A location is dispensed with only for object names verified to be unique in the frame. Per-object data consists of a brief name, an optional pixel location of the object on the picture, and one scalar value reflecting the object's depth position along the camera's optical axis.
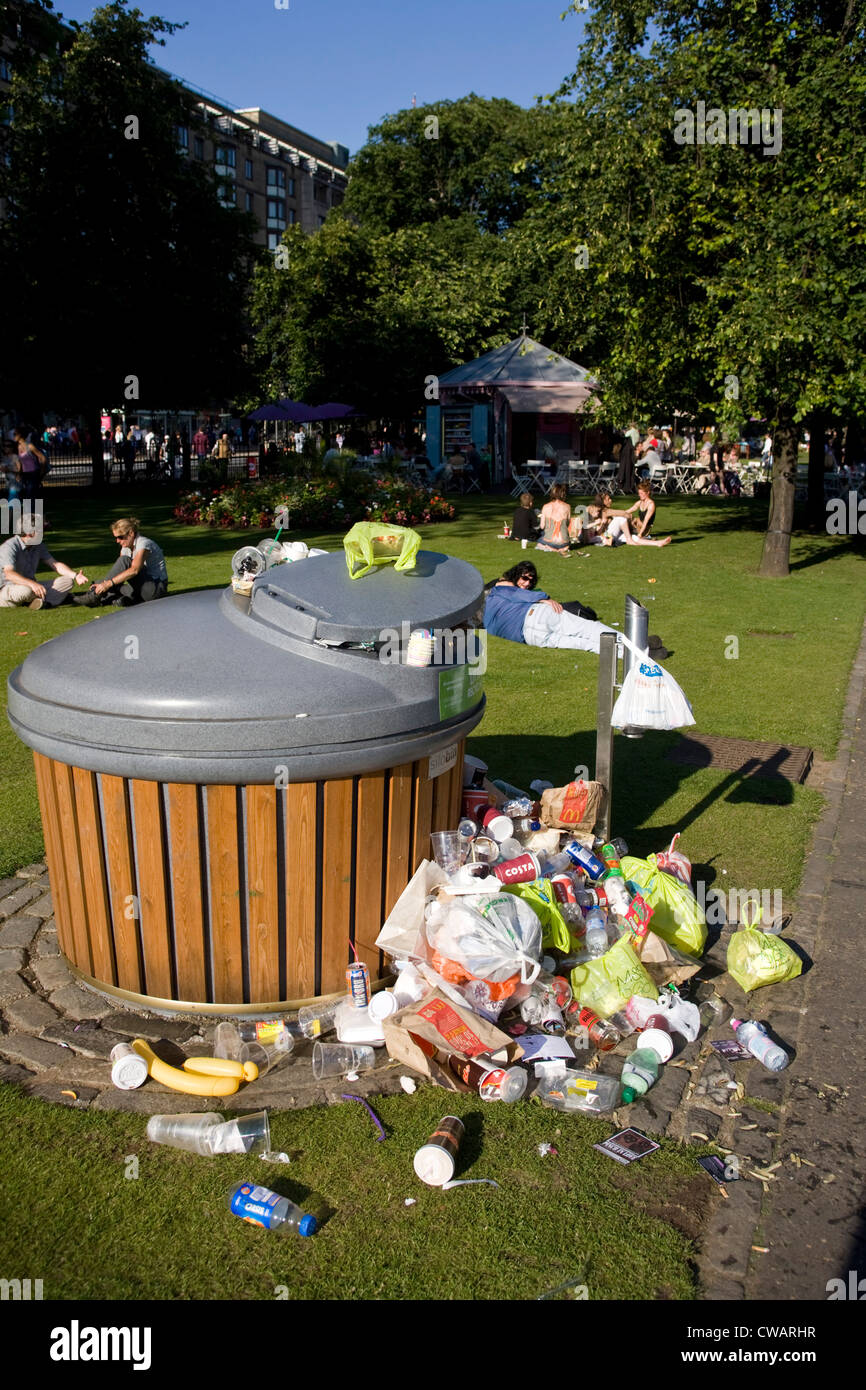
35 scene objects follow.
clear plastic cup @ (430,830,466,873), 4.12
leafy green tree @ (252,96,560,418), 31.22
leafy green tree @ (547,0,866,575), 11.98
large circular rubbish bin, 3.57
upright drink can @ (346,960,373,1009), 3.81
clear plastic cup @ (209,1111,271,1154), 3.26
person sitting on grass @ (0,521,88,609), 11.52
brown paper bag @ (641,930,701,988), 4.18
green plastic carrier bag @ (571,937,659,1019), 3.94
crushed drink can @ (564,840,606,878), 4.63
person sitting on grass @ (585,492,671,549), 17.62
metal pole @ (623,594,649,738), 5.34
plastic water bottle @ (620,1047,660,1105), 3.54
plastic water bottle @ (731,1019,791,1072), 3.70
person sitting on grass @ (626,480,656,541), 17.70
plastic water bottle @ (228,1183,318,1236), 2.92
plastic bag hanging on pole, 4.89
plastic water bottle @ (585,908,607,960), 4.26
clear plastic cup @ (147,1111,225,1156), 3.27
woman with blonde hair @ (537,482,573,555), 16.19
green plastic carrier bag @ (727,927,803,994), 4.21
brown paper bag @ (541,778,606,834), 4.93
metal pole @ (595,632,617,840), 4.93
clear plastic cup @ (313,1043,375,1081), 3.64
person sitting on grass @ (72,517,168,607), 11.31
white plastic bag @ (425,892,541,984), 3.71
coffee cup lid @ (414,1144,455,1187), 3.09
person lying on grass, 9.73
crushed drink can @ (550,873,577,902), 4.35
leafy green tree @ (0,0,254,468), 24.17
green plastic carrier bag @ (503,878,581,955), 4.14
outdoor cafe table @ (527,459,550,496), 25.15
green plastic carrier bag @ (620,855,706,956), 4.46
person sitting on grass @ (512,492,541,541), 16.61
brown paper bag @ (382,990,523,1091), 3.60
